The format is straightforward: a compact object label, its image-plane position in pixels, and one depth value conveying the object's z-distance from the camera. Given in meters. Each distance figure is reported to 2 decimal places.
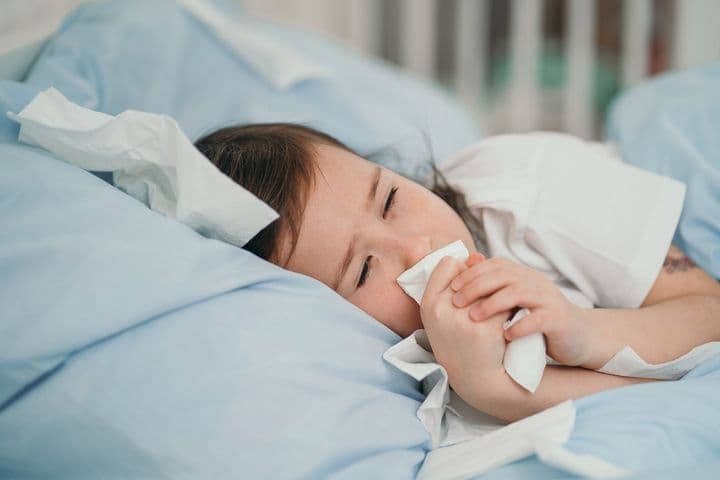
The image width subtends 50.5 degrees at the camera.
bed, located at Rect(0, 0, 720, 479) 0.76
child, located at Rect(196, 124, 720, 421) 0.84
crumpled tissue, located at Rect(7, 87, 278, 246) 0.88
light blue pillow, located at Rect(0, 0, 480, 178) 1.24
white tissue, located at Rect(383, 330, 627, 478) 0.71
